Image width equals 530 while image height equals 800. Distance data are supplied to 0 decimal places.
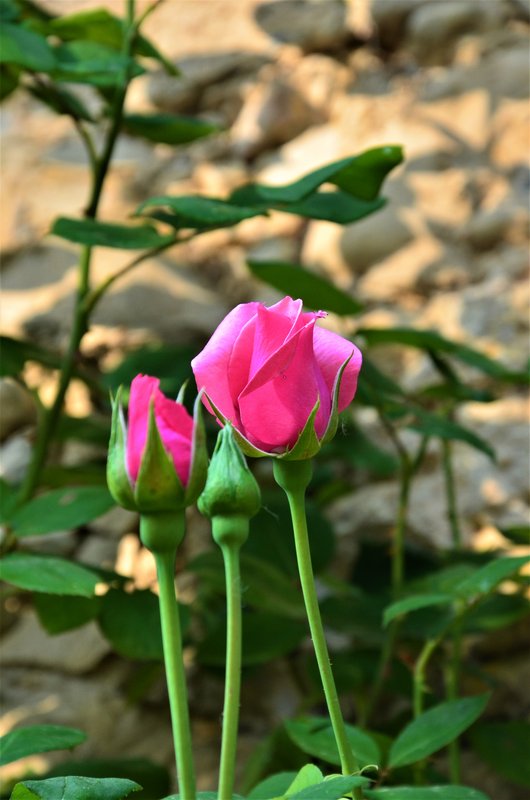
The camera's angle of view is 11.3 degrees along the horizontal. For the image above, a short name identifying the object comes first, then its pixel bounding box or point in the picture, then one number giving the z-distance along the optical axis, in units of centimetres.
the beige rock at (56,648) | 145
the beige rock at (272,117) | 187
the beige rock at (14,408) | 152
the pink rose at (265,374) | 67
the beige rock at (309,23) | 188
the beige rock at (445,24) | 178
